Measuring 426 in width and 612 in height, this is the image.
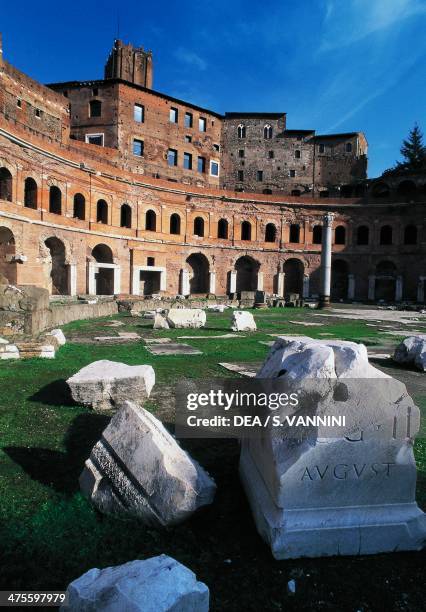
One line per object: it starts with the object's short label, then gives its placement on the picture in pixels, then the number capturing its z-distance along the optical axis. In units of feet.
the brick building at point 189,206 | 80.59
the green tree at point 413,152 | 151.28
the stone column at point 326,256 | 82.58
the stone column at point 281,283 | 115.03
